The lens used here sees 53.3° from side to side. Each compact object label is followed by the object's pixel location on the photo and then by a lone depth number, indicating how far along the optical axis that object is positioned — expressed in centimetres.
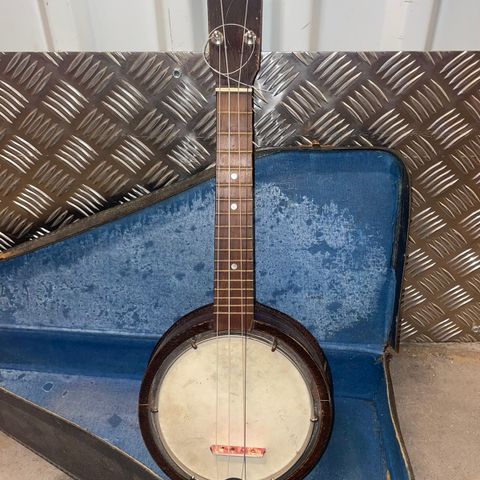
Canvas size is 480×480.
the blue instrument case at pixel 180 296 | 121
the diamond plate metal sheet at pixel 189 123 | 126
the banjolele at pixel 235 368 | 99
